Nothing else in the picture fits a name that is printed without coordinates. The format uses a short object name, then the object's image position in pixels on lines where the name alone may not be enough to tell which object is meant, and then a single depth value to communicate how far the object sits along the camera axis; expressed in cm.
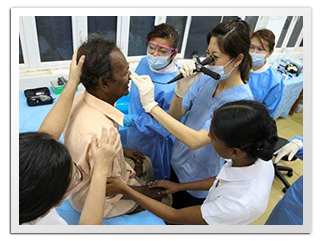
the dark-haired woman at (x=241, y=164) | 90
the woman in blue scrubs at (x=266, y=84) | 234
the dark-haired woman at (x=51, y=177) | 65
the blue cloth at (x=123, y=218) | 119
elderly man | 100
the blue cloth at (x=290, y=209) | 115
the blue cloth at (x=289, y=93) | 323
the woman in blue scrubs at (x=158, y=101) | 164
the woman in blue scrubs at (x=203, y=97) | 125
